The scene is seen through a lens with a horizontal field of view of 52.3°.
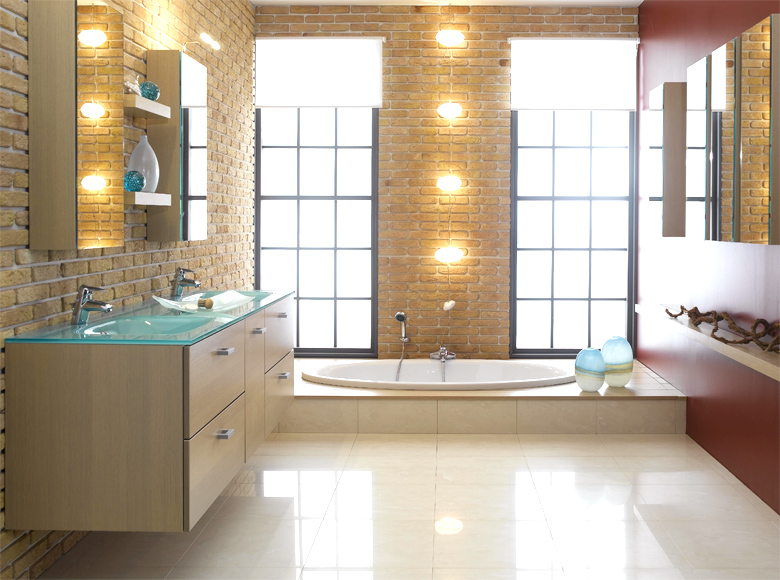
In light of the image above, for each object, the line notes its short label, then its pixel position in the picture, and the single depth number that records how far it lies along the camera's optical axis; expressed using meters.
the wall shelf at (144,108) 3.46
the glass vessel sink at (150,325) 3.15
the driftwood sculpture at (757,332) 3.63
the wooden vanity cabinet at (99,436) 2.77
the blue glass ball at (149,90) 3.74
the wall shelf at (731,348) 3.42
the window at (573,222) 6.51
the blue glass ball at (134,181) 3.49
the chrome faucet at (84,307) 3.06
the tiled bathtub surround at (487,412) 5.16
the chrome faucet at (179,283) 4.18
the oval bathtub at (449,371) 5.92
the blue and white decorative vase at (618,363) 5.32
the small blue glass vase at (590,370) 5.21
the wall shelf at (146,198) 3.46
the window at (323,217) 6.52
